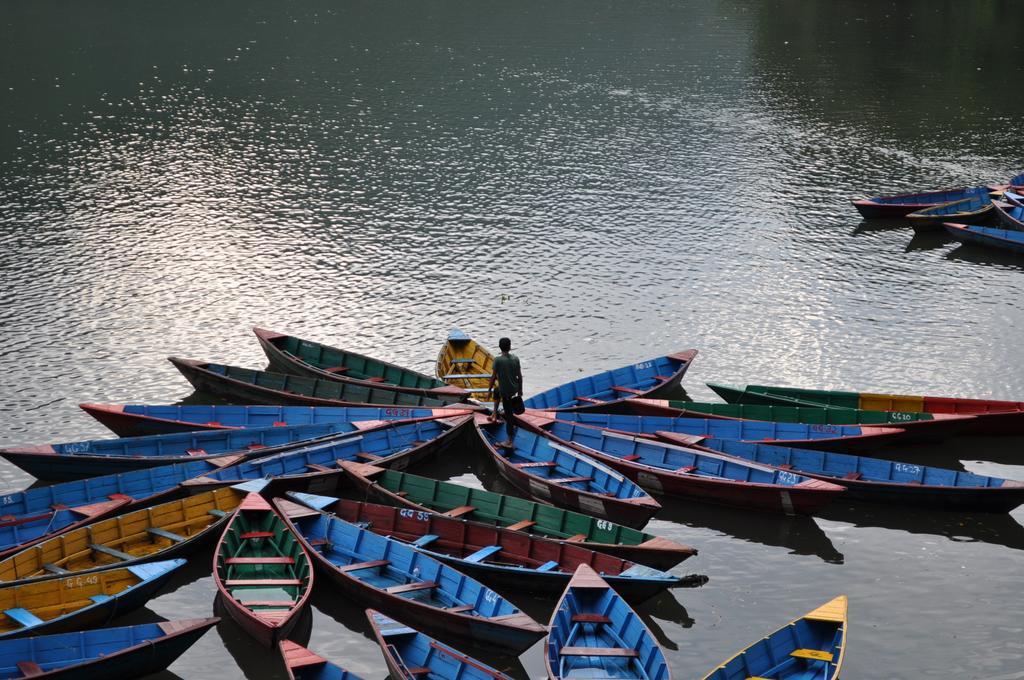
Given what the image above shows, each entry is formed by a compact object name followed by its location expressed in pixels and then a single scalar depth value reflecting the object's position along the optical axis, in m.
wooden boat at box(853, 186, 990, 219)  51.50
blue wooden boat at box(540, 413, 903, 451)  29.39
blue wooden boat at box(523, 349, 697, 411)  32.53
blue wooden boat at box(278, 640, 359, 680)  19.86
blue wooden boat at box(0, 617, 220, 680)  20.02
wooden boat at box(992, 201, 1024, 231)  48.62
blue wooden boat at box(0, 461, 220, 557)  25.36
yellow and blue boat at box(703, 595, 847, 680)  20.16
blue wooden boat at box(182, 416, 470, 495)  27.20
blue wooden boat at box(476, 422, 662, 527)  25.90
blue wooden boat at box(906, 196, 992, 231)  50.03
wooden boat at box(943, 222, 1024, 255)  46.94
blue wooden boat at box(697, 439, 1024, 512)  26.86
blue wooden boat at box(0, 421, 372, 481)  28.02
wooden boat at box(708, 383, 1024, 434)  30.67
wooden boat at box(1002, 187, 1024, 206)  50.22
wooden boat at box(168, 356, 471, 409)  32.25
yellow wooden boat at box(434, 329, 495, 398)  33.69
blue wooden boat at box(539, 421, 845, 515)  26.69
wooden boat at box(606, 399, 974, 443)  30.06
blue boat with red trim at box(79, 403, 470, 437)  30.67
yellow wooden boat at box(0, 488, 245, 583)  23.55
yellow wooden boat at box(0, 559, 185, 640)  21.66
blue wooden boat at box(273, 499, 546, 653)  21.38
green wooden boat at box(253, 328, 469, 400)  32.66
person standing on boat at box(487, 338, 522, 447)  28.84
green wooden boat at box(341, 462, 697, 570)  23.66
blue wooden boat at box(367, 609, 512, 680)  19.84
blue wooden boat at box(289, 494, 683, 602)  22.97
